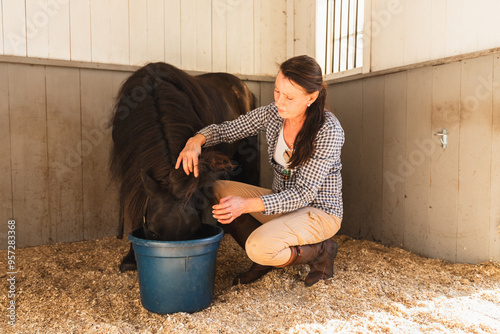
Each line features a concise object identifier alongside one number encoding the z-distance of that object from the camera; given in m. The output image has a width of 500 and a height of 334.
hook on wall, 2.23
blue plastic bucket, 1.56
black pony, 1.58
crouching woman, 1.76
